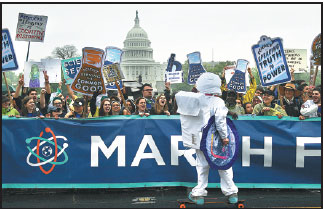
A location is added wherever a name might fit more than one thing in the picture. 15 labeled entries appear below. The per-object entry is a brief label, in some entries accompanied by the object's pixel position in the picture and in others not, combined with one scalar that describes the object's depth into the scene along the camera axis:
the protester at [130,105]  9.08
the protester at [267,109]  7.57
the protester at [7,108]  7.70
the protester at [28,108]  7.66
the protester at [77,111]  7.96
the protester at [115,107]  7.94
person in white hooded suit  5.90
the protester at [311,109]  7.29
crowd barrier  7.14
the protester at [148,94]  9.14
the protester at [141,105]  7.86
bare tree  68.62
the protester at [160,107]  7.69
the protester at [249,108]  8.85
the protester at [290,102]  8.26
